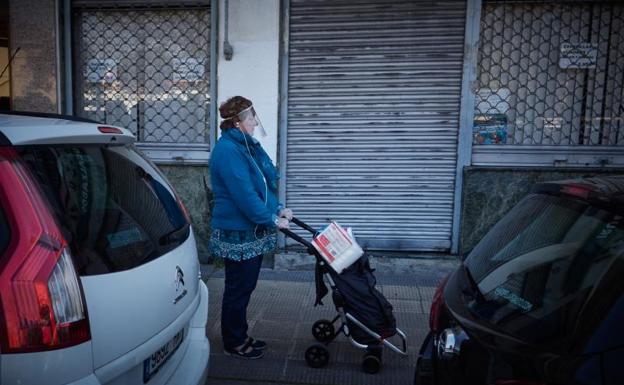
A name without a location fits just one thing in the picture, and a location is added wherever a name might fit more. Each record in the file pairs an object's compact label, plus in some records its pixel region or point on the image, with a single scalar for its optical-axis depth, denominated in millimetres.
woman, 3666
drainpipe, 6066
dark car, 1636
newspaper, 3678
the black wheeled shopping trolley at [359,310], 3707
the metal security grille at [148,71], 6480
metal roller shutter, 6062
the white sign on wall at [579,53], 6055
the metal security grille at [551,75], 6027
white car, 1778
